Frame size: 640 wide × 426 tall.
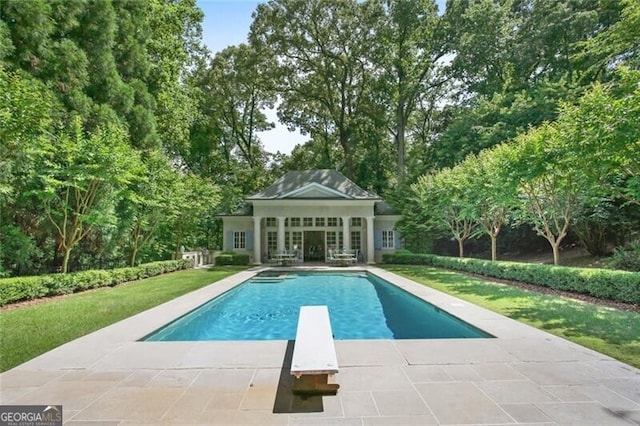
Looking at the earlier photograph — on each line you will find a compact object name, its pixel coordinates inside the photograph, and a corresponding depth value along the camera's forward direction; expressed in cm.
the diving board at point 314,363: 366
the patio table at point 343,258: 2141
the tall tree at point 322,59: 2966
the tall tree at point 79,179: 1043
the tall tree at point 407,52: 2958
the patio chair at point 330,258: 2221
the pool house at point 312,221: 2338
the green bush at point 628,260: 1171
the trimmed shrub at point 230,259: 2244
